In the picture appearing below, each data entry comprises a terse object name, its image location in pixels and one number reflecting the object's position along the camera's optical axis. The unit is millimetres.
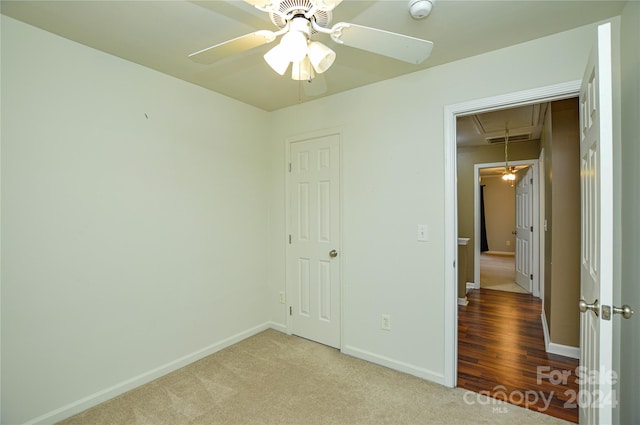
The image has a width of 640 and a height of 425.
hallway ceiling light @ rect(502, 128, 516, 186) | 4429
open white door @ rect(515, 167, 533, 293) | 4922
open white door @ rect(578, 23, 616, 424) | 1110
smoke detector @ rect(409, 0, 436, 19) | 1513
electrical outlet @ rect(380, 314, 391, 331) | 2533
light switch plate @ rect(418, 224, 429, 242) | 2350
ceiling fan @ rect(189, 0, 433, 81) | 1180
